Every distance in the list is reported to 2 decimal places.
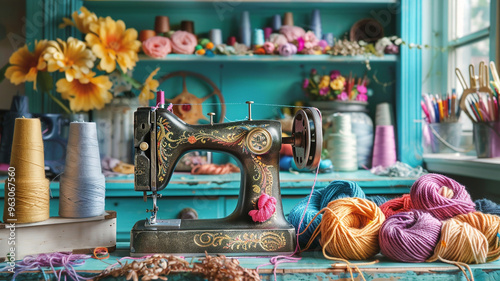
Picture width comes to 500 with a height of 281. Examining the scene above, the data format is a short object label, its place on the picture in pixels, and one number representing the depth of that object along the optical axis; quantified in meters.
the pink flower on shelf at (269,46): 2.58
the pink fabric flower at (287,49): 2.57
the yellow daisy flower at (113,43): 2.38
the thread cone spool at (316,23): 2.76
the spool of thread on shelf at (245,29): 2.71
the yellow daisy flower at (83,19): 2.46
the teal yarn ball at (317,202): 1.20
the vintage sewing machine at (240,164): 1.14
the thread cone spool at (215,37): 2.68
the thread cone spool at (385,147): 2.63
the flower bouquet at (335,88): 2.70
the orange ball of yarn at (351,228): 1.06
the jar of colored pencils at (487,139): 1.95
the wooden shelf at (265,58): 2.58
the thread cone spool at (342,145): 2.57
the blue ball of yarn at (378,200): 1.34
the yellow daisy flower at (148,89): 2.51
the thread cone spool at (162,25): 2.67
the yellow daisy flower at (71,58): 2.28
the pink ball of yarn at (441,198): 1.11
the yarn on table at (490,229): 1.03
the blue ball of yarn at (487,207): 1.16
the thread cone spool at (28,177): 1.09
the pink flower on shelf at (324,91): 2.71
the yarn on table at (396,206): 1.22
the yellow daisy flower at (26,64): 2.31
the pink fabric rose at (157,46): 2.53
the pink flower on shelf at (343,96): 2.70
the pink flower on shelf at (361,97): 2.74
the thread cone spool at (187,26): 2.69
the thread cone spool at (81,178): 1.16
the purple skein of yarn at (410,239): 1.02
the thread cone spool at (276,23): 2.75
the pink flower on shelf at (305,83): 2.77
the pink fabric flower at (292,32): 2.67
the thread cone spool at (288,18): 2.76
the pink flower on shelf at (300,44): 2.62
